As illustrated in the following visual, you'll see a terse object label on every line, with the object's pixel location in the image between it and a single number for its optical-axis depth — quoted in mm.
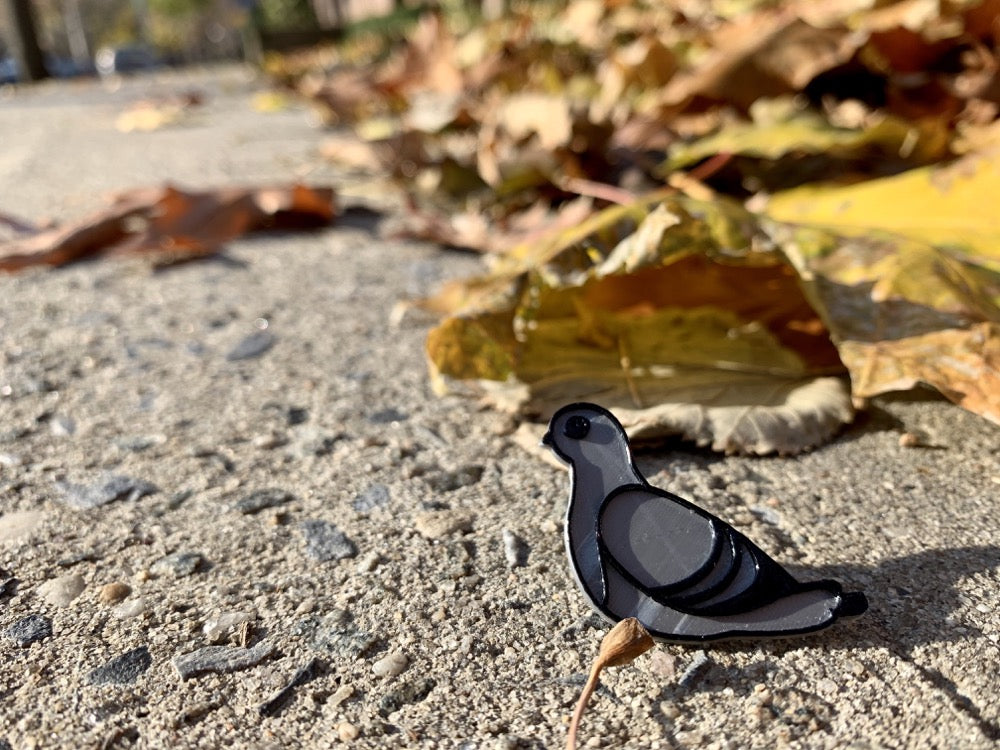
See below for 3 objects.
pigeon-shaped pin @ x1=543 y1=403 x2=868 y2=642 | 118
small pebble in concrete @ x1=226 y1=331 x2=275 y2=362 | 237
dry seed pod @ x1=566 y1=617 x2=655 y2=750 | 110
